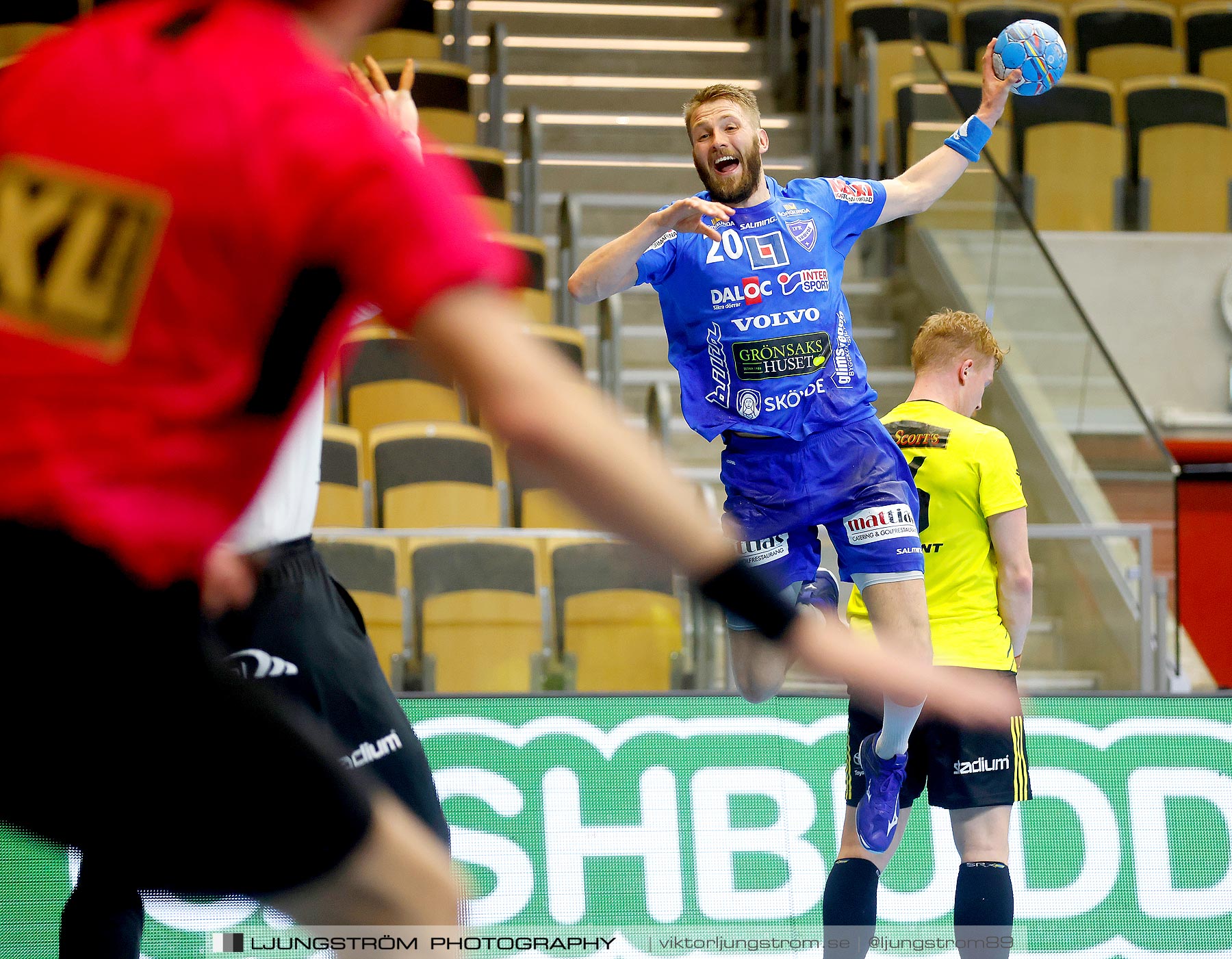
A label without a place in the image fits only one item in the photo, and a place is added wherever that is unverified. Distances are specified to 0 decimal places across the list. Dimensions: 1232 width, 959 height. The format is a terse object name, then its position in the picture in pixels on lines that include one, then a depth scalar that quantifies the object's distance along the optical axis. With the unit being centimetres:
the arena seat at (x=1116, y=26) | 2370
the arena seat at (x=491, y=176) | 1891
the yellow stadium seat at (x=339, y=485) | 1414
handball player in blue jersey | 852
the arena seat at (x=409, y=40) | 2189
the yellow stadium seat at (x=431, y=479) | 1473
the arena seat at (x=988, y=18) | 2203
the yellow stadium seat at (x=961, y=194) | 1617
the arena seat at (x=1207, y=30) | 2387
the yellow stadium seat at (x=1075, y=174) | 2066
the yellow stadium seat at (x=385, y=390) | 1656
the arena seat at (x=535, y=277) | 1767
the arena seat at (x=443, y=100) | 2016
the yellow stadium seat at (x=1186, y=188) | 2145
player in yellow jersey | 865
